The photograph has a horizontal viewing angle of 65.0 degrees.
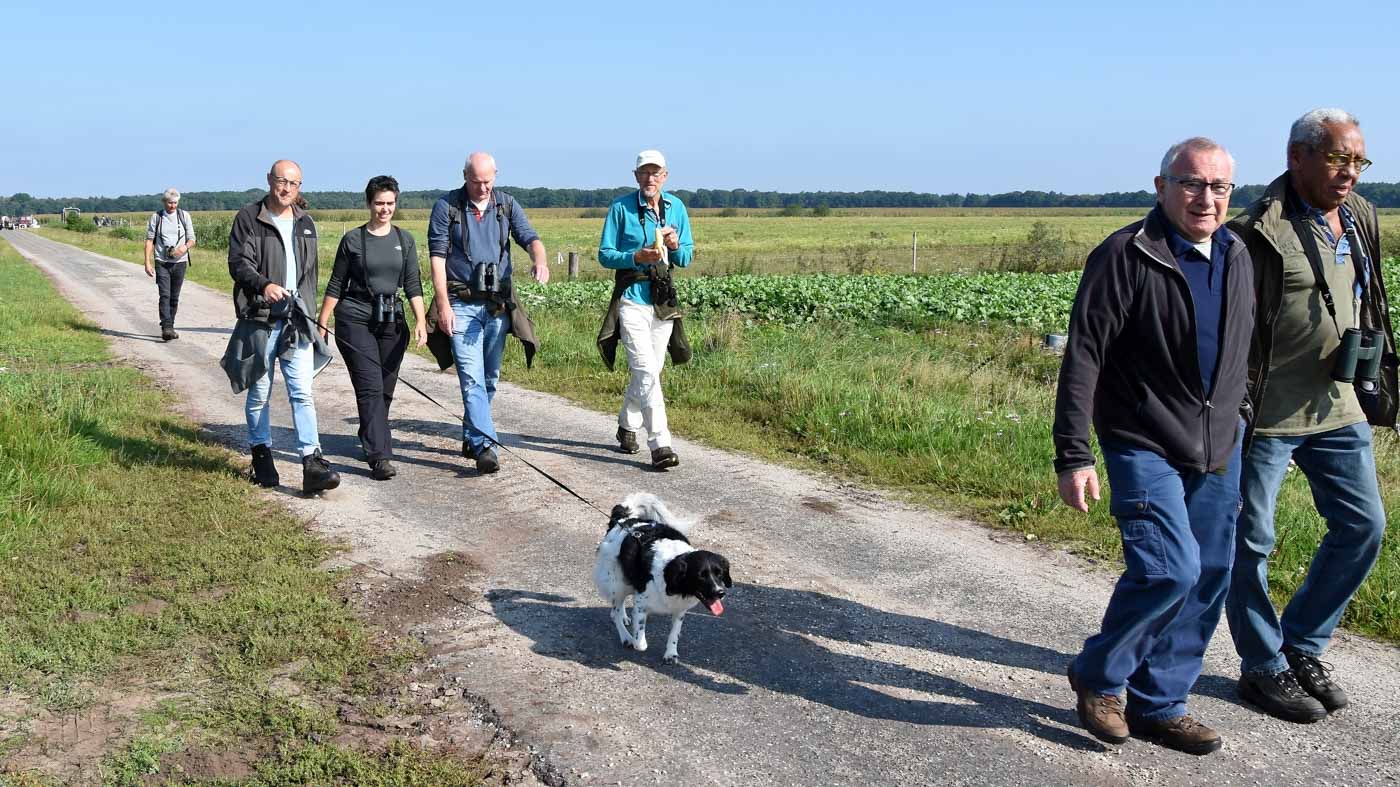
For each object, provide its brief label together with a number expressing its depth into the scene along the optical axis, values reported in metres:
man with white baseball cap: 7.85
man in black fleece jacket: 3.59
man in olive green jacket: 4.02
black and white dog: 4.34
